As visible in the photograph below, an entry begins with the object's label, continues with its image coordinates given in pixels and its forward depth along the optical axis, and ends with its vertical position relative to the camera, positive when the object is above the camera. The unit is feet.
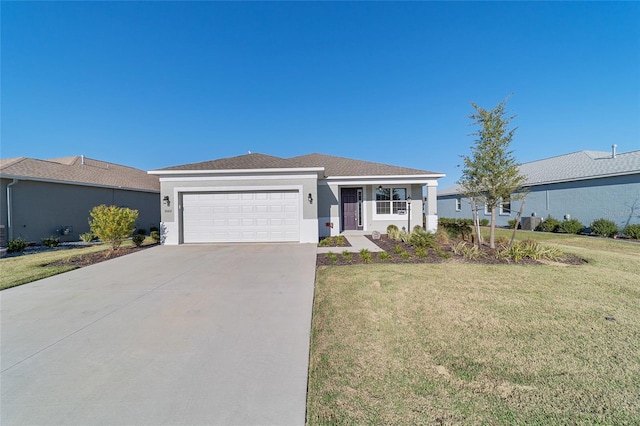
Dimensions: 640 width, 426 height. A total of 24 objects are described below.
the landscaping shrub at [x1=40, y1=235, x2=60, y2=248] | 35.60 -3.58
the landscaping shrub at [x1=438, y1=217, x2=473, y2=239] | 37.55 -3.46
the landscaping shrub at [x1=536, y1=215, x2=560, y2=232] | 48.36 -3.58
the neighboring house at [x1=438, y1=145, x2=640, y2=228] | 41.01 +3.16
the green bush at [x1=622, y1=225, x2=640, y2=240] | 37.35 -3.98
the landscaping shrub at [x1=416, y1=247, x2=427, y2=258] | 25.17 -4.37
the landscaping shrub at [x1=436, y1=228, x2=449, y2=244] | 33.58 -3.92
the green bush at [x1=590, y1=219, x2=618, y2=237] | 40.42 -3.68
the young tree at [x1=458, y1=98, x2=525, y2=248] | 27.76 +5.00
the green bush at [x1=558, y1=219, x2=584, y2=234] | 44.93 -3.68
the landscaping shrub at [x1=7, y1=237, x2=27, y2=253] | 31.35 -3.59
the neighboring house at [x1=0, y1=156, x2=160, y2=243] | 35.96 +3.61
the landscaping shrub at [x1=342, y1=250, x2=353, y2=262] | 24.61 -4.52
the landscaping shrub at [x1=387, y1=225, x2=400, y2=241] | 37.01 -3.51
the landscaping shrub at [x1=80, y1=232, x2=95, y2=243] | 39.55 -3.34
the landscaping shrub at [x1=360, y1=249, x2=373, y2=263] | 23.86 -4.46
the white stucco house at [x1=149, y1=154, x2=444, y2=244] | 35.63 +1.49
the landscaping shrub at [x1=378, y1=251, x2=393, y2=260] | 24.48 -4.51
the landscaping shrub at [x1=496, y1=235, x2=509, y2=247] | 29.00 -4.08
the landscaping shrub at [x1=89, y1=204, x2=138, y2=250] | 30.09 -1.14
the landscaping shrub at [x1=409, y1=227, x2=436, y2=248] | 29.40 -3.70
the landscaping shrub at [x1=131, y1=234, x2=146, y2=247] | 33.37 -3.32
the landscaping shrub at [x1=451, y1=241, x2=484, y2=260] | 24.88 -4.46
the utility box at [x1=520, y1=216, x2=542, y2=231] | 52.90 -3.40
